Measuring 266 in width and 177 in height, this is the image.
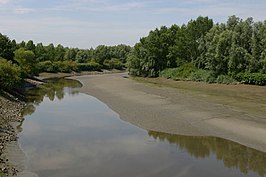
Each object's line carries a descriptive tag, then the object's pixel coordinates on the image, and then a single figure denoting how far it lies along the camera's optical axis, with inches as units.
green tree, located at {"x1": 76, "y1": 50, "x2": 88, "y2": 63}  5556.1
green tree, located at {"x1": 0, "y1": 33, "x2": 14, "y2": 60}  2511.1
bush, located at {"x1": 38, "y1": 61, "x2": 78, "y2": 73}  3978.1
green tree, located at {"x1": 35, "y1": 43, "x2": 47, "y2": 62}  4284.0
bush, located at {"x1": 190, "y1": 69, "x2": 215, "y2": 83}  2737.9
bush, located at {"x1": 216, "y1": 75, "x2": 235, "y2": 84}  2514.8
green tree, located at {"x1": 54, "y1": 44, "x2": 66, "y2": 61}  5035.4
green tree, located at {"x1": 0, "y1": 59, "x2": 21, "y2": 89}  1658.7
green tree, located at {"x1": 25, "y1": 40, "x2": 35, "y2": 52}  3899.1
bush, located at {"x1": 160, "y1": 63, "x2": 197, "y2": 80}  3107.8
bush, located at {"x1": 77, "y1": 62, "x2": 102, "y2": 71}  4953.3
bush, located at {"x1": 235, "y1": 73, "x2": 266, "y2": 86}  2269.7
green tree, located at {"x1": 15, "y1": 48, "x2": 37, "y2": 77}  2741.1
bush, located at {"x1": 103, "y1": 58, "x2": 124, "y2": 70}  5567.9
